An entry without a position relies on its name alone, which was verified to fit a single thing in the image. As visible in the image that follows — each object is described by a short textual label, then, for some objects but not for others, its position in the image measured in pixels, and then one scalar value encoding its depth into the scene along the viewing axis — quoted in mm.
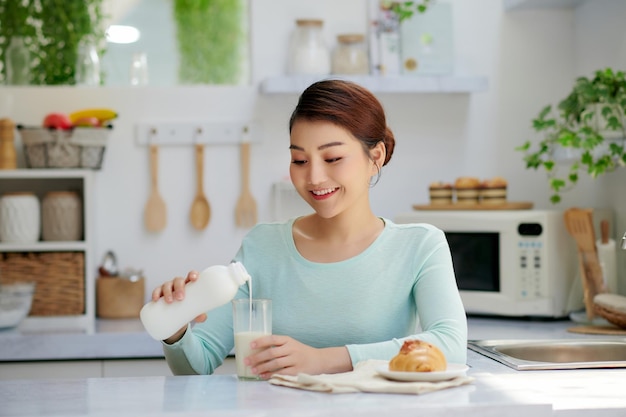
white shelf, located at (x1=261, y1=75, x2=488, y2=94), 3127
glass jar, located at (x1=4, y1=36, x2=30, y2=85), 3238
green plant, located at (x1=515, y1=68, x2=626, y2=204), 2678
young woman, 1728
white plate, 1421
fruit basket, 3016
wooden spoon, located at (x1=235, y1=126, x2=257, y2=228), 3268
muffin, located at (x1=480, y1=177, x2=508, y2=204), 3031
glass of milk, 1552
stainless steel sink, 2207
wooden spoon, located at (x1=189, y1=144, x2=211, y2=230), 3254
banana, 3068
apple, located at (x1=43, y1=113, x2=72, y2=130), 3021
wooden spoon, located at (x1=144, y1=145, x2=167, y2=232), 3229
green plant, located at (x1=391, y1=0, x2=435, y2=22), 3156
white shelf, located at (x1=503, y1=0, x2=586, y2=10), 3293
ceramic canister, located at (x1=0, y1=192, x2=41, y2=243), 2990
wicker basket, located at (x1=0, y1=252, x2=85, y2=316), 2979
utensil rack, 3240
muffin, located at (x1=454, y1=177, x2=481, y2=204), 3045
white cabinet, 2949
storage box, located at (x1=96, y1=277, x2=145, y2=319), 3086
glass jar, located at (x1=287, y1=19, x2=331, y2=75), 3199
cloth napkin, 1394
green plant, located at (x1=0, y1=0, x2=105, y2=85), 3250
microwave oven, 2852
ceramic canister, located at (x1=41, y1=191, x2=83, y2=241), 3033
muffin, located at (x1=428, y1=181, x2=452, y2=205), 3080
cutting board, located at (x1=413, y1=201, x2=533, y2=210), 2984
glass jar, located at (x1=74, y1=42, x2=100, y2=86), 3270
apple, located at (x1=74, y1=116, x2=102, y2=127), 3035
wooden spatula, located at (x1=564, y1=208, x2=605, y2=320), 2764
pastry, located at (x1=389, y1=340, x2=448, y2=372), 1441
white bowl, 2779
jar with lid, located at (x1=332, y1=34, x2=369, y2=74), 3242
